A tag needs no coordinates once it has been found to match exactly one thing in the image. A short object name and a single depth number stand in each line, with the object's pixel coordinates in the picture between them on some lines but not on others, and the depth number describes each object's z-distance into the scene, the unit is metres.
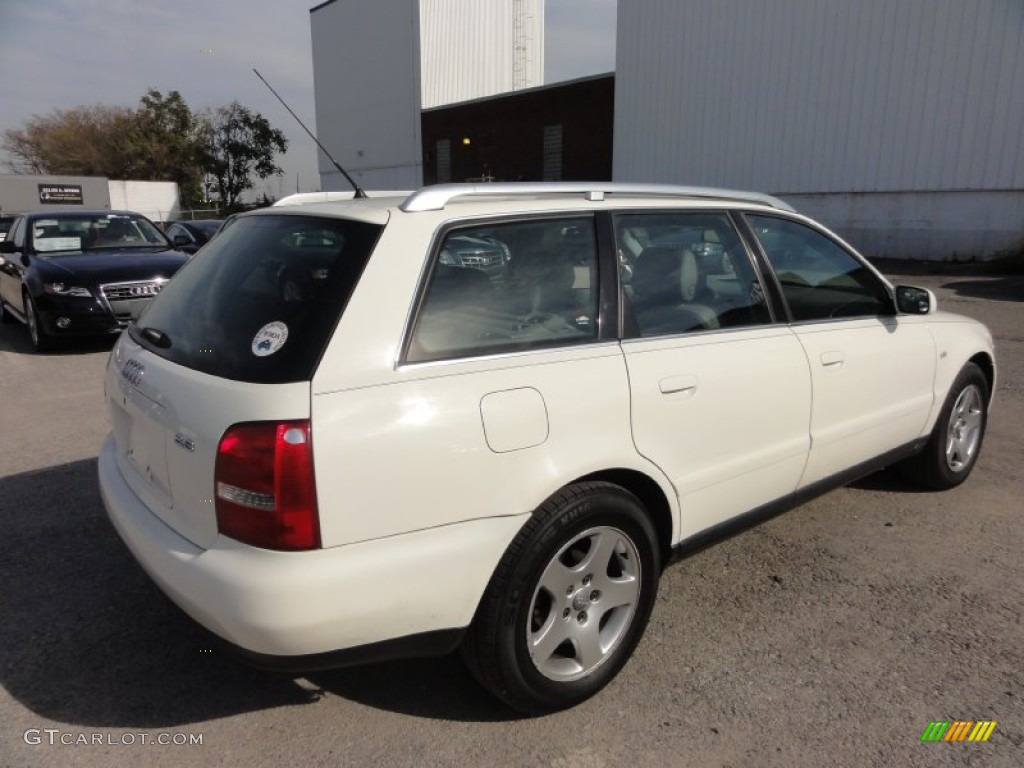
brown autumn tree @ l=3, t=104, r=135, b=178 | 53.16
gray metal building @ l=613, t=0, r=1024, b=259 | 16.61
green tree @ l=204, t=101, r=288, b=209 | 48.59
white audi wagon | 2.02
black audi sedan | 8.08
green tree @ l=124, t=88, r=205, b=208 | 51.12
